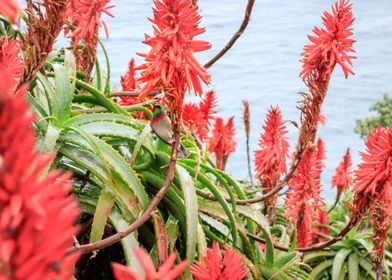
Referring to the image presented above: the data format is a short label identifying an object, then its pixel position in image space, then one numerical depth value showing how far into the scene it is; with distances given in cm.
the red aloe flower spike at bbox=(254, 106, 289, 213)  398
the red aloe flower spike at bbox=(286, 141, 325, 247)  413
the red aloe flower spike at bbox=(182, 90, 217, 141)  411
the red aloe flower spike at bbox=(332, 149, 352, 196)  569
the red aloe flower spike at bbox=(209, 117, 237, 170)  545
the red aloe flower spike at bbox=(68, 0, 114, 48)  363
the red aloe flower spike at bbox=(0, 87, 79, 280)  107
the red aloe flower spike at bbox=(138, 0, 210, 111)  284
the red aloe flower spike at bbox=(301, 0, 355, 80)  351
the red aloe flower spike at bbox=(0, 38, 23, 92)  288
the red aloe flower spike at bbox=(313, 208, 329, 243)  555
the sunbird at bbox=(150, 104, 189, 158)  303
